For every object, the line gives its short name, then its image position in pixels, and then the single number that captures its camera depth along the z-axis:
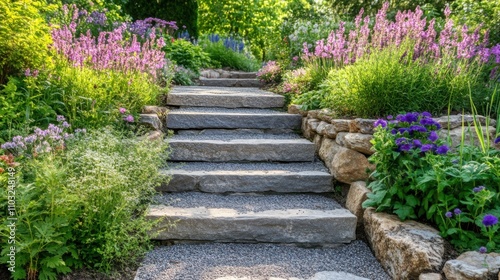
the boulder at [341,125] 4.18
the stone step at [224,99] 5.79
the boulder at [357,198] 3.66
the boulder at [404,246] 2.83
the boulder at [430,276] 2.71
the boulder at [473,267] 2.53
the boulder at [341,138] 4.12
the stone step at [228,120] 5.18
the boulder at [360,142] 3.84
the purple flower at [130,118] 4.20
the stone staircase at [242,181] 3.53
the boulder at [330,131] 4.33
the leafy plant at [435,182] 2.97
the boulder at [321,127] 4.53
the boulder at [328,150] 4.33
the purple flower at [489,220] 2.66
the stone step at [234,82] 7.70
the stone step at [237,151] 4.62
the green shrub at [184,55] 7.76
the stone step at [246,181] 4.12
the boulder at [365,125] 3.92
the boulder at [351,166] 3.94
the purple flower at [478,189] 2.82
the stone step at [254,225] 3.49
